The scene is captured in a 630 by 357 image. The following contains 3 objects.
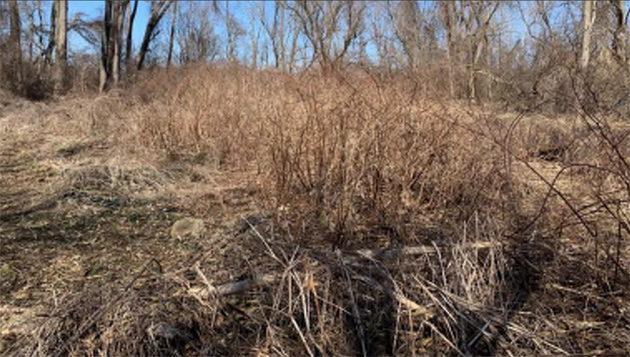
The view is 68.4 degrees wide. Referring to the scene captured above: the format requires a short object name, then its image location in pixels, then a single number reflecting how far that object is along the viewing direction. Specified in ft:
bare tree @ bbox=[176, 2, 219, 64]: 117.60
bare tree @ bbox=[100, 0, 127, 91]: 49.44
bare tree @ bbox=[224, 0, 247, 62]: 92.16
